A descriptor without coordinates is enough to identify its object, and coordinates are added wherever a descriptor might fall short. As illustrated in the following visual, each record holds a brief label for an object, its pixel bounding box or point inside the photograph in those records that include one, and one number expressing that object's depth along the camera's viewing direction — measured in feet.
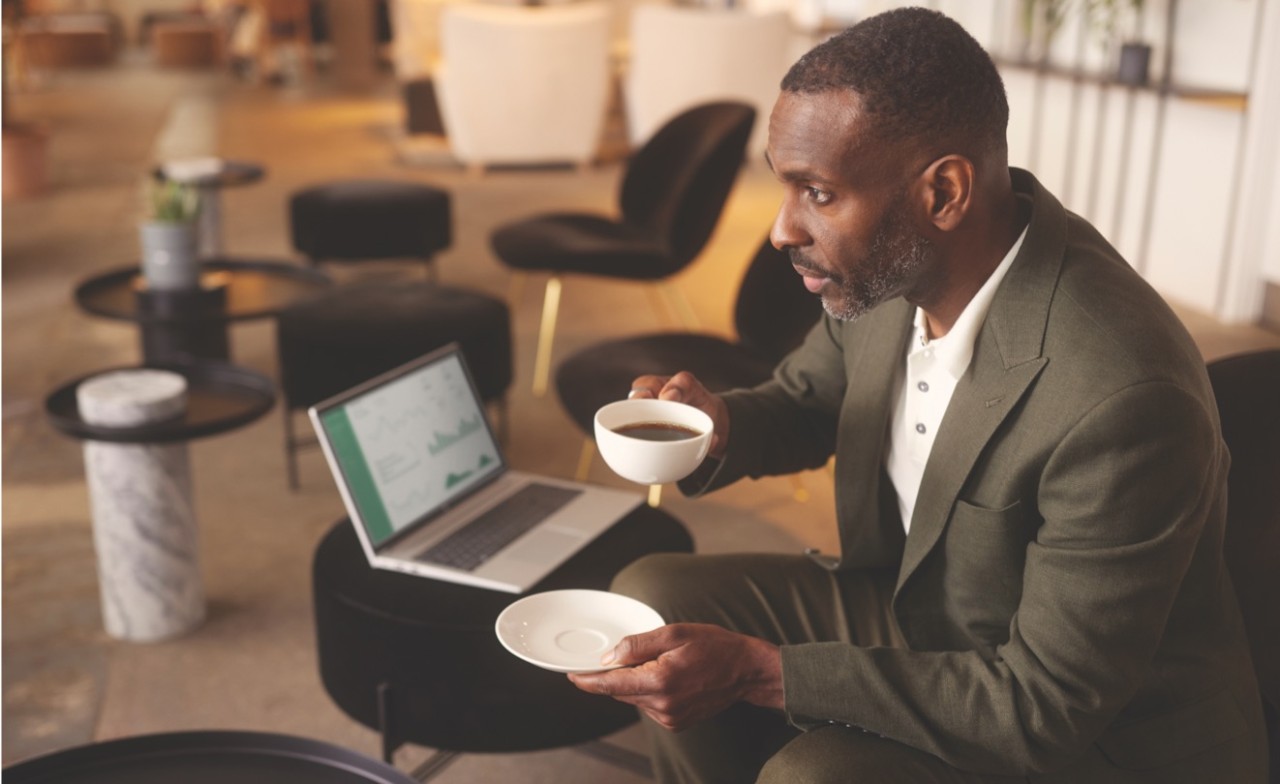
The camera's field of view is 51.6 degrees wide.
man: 4.50
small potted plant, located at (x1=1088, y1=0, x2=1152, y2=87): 18.07
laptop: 7.06
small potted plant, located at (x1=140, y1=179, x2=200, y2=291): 12.06
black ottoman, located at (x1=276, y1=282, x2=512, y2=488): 11.43
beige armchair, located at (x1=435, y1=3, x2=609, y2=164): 26.43
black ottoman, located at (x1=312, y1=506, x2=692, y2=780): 6.60
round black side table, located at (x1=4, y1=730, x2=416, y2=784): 4.96
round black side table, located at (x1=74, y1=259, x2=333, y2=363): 11.68
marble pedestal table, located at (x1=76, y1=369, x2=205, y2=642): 8.92
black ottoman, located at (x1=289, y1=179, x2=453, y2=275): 16.51
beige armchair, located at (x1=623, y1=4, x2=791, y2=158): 27.35
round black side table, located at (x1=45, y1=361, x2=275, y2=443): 8.56
